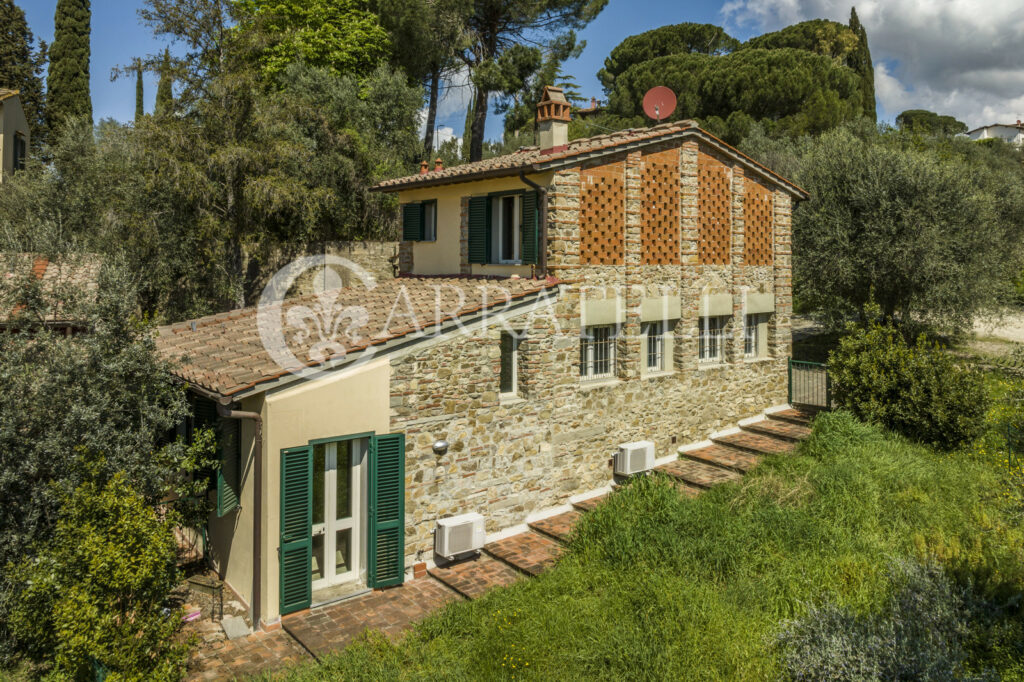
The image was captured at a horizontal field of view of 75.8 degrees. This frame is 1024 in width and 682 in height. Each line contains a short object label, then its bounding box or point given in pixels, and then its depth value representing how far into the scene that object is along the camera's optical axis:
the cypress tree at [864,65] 42.25
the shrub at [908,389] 13.61
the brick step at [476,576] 9.66
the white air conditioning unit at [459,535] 10.09
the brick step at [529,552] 10.07
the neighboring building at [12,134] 25.91
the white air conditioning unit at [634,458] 12.69
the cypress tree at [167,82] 18.35
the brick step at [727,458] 13.15
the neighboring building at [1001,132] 74.56
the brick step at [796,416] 15.38
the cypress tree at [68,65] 30.30
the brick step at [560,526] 10.96
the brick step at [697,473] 12.66
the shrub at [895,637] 6.41
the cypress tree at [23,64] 31.03
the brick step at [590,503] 12.03
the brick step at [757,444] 13.86
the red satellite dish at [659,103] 15.49
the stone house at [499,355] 9.03
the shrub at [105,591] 6.42
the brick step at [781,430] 14.34
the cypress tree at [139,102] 33.41
